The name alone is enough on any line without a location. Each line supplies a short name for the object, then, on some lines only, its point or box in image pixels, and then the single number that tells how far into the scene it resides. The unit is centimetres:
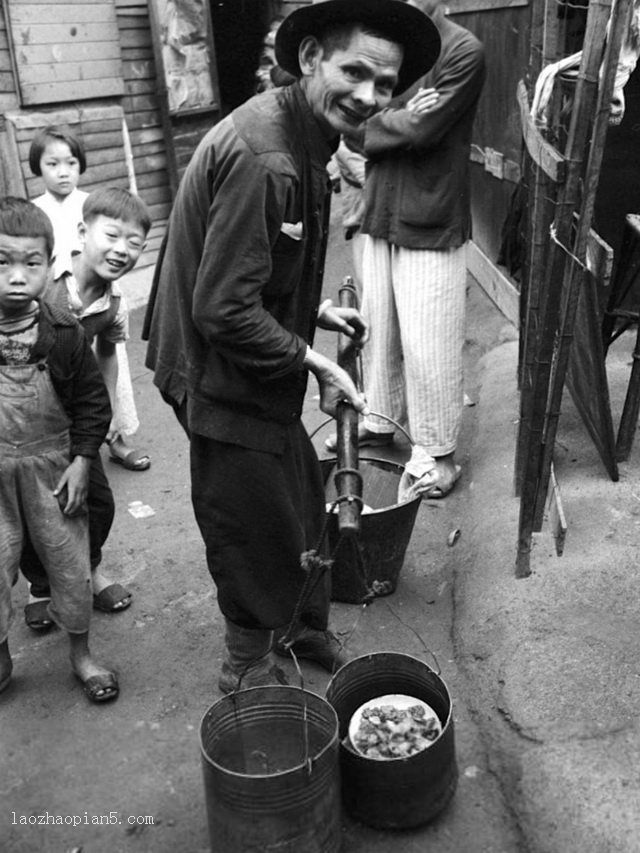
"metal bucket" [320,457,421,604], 384
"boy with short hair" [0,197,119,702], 322
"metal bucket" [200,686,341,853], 250
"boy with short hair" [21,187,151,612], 381
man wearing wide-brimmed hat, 260
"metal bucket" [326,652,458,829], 275
